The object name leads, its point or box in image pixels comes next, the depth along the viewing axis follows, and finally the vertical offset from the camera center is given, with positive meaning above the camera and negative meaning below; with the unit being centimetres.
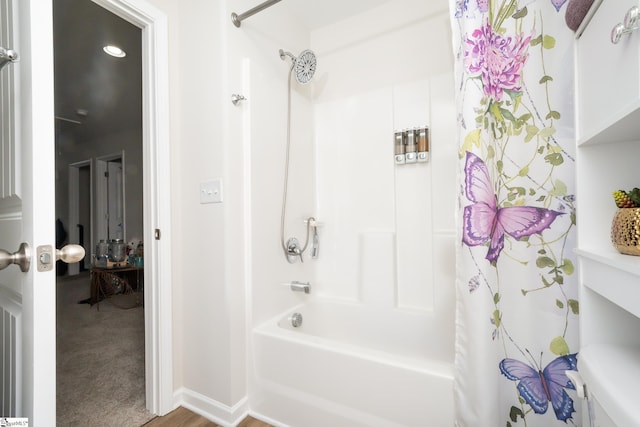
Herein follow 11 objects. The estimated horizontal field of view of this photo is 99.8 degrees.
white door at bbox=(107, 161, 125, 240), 483 +35
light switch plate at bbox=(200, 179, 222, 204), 141 +12
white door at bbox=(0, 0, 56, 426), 57 +5
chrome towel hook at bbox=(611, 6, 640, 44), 52 +37
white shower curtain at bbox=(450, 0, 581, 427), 87 -3
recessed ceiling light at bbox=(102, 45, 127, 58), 233 +144
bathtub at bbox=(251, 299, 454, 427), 103 -75
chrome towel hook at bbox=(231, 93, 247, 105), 144 +62
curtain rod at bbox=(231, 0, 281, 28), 133 +103
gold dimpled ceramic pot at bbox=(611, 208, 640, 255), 60 -5
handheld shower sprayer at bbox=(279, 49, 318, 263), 170 +65
